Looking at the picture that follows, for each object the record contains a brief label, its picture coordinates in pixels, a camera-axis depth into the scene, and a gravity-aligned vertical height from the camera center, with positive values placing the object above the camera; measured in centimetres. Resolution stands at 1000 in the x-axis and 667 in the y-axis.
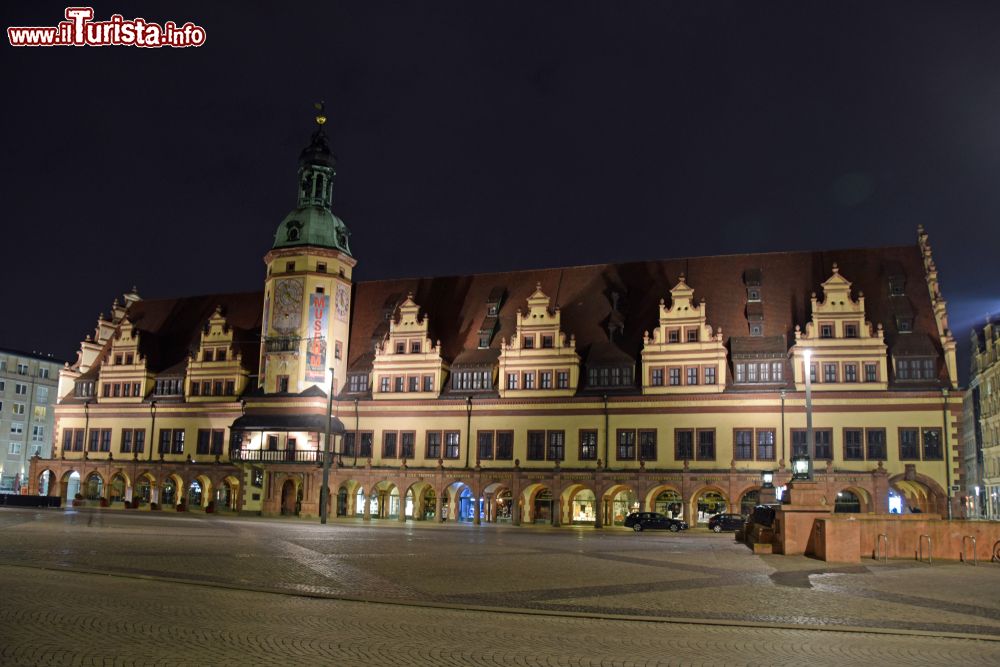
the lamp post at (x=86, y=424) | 7325 +286
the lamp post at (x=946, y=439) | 5062 +252
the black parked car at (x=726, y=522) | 4824 -244
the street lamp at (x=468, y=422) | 6059 +305
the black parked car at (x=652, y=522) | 5009 -264
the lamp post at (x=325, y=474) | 5022 -46
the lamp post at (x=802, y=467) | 3112 +34
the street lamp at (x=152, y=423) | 7056 +294
